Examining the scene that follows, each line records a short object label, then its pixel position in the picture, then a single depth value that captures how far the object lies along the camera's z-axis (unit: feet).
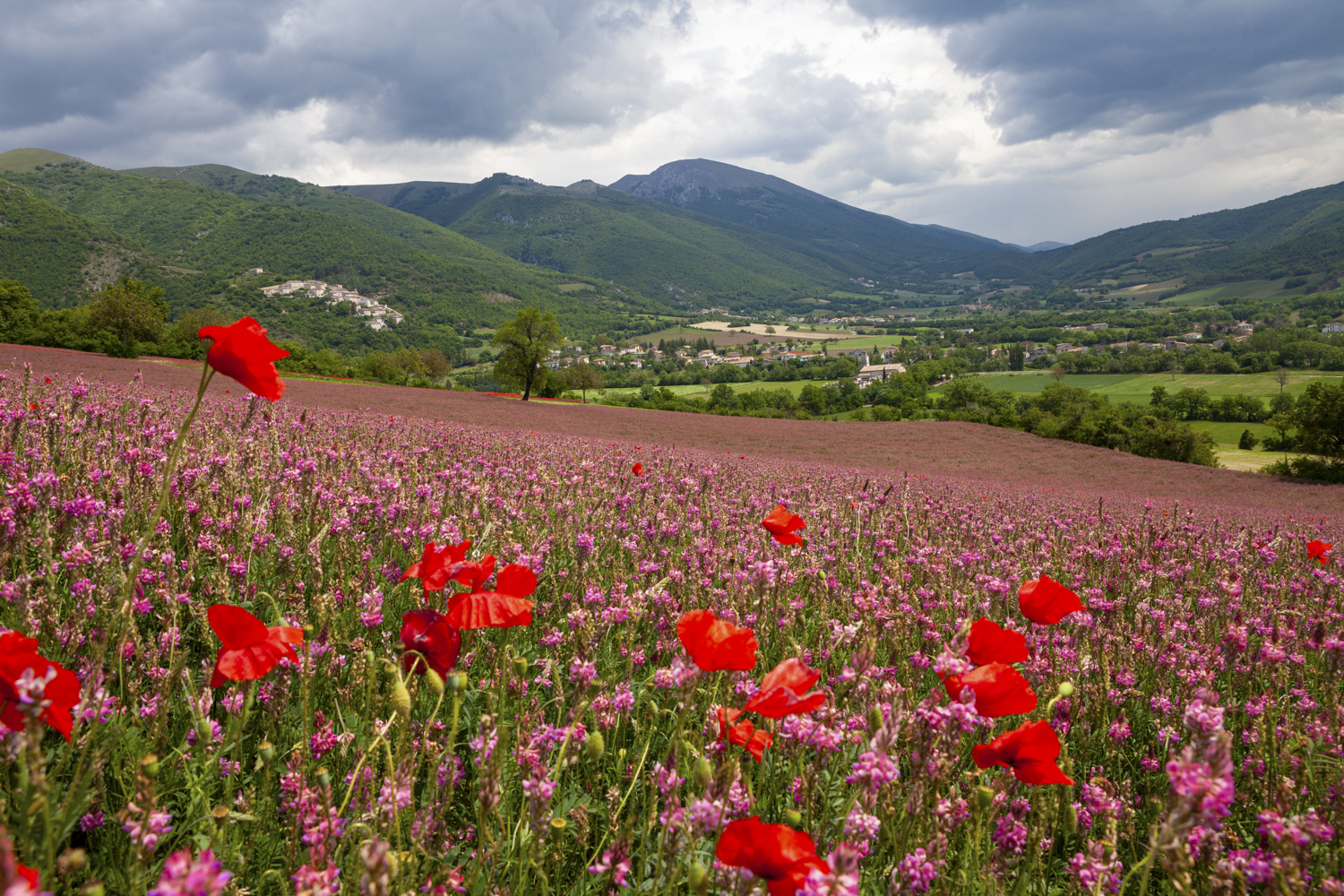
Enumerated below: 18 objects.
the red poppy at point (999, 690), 2.25
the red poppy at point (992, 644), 2.49
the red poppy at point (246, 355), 2.28
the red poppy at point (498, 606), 2.40
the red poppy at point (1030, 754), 2.25
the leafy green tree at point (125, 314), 123.19
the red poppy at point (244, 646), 2.21
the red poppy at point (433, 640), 2.54
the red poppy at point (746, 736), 2.34
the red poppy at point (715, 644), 2.25
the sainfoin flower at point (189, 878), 1.55
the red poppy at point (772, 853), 1.86
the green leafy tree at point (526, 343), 137.74
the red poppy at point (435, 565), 2.61
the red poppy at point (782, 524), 3.76
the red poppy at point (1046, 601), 3.03
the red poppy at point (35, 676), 1.94
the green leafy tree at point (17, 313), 112.36
